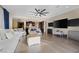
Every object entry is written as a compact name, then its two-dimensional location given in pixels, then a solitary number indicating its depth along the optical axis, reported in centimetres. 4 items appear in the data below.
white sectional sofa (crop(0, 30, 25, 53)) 171
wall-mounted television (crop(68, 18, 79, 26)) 373
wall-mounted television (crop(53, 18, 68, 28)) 463
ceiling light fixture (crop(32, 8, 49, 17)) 450
